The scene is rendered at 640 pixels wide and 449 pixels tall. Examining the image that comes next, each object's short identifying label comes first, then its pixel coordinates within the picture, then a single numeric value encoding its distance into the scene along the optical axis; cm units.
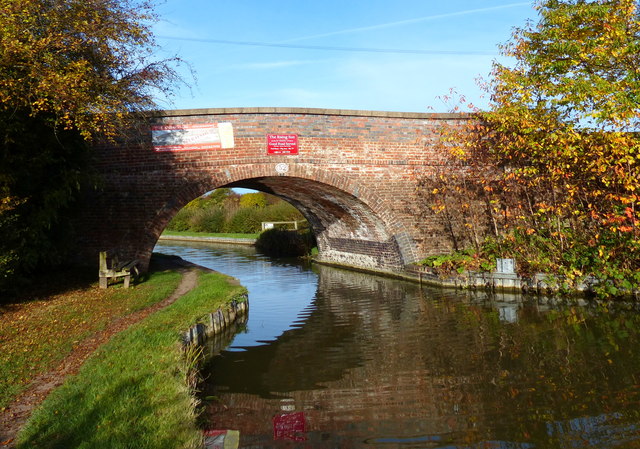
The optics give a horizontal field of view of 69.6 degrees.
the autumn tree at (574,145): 873
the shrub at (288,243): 2342
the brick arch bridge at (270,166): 1174
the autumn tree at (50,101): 736
